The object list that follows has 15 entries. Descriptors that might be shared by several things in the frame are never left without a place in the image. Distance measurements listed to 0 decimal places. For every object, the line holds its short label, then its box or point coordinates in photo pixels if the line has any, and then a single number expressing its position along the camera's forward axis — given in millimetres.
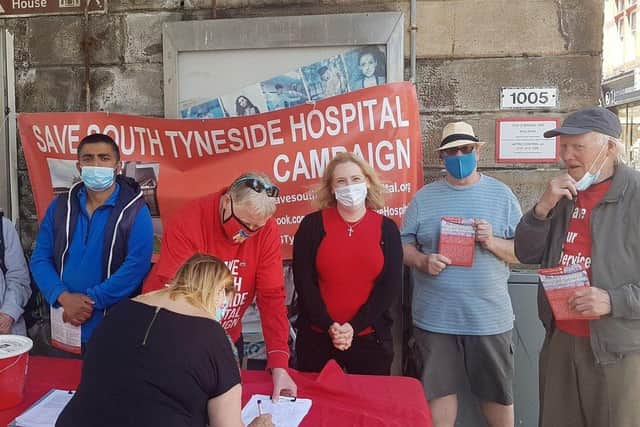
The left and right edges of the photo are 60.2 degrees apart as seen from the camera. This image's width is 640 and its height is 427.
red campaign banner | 3260
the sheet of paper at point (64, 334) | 2758
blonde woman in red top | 2600
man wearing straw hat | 2811
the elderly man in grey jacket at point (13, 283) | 2875
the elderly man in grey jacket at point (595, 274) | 2082
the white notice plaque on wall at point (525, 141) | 3455
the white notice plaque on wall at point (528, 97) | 3443
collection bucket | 1856
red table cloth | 1829
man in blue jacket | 2695
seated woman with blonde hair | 1430
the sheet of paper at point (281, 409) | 1811
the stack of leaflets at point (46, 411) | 1760
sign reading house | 3855
